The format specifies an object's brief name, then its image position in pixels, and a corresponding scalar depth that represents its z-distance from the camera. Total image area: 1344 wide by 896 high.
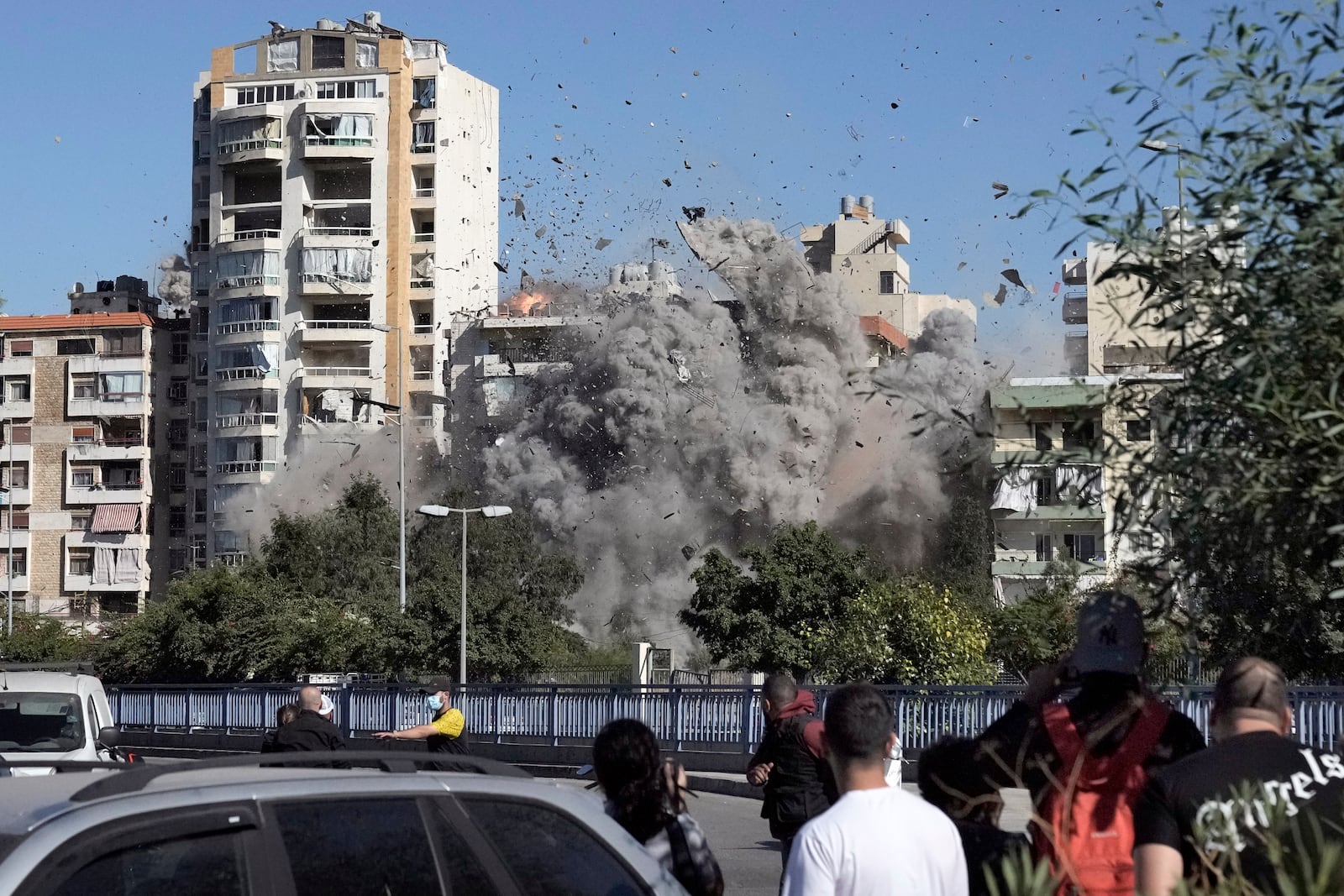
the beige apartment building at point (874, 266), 100.31
